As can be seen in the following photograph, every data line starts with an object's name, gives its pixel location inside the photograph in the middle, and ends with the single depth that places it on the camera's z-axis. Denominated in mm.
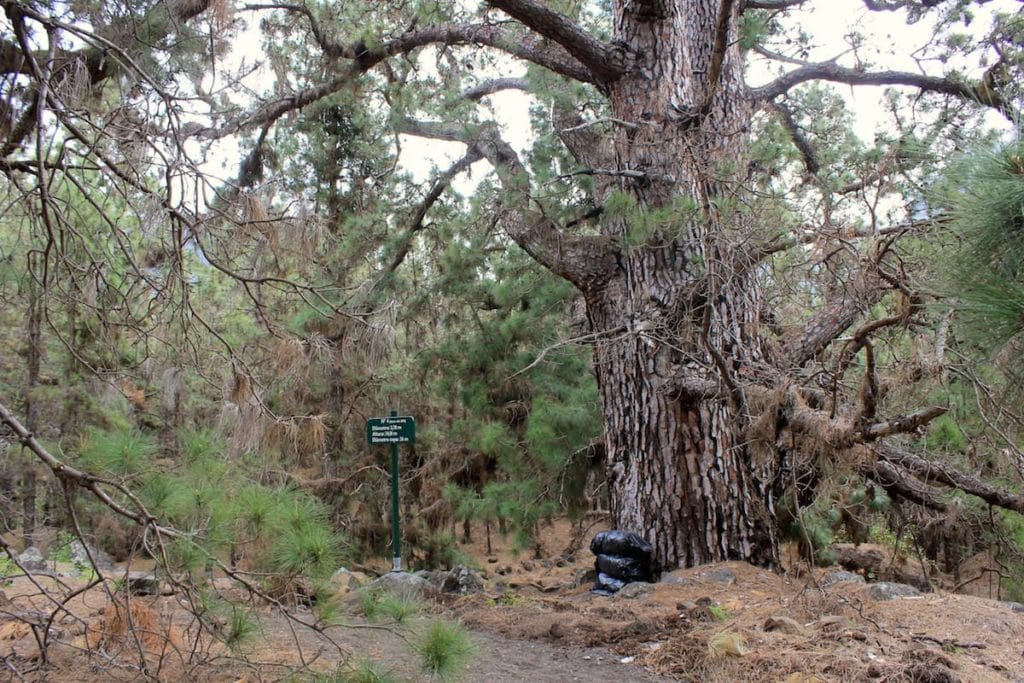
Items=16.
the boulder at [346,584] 3004
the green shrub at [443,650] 2617
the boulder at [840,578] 5355
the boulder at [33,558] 5195
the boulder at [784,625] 3967
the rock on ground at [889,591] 4703
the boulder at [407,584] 5324
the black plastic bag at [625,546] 5613
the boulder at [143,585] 2590
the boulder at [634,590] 5203
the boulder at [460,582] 6230
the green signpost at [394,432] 6965
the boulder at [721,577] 5133
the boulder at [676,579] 5203
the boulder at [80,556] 6951
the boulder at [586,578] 6825
